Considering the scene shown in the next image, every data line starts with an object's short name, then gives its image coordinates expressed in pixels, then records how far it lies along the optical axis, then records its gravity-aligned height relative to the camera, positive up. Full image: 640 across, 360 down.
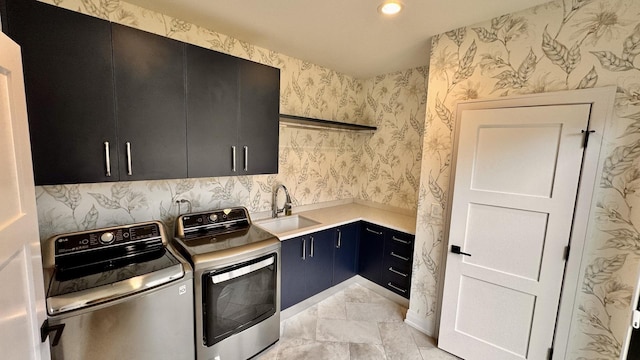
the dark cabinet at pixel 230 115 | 1.82 +0.28
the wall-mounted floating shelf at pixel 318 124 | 2.62 +0.35
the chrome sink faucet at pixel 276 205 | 2.78 -0.57
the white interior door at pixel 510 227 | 1.58 -0.45
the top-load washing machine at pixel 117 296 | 1.22 -0.77
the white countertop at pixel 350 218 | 2.50 -0.71
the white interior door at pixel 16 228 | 0.70 -0.26
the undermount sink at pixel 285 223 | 2.66 -0.76
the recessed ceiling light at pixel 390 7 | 1.63 +0.97
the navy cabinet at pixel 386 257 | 2.57 -1.08
